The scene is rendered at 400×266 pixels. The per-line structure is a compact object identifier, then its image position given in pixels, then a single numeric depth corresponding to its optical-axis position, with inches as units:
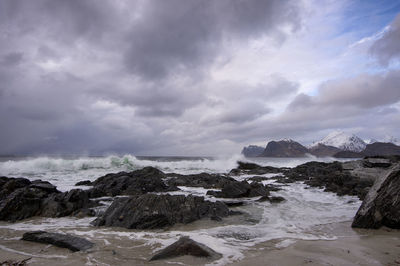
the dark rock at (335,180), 477.4
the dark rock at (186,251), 167.6
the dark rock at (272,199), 420.5
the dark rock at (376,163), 641.6
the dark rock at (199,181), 629.1
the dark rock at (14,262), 149.9
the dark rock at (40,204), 332.2
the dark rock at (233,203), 391.5
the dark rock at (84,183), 636.1
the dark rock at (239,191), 454.3
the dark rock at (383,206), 229.0
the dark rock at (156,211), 272.1
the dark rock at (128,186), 493.7
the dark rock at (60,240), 191.2
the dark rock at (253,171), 1013.0
